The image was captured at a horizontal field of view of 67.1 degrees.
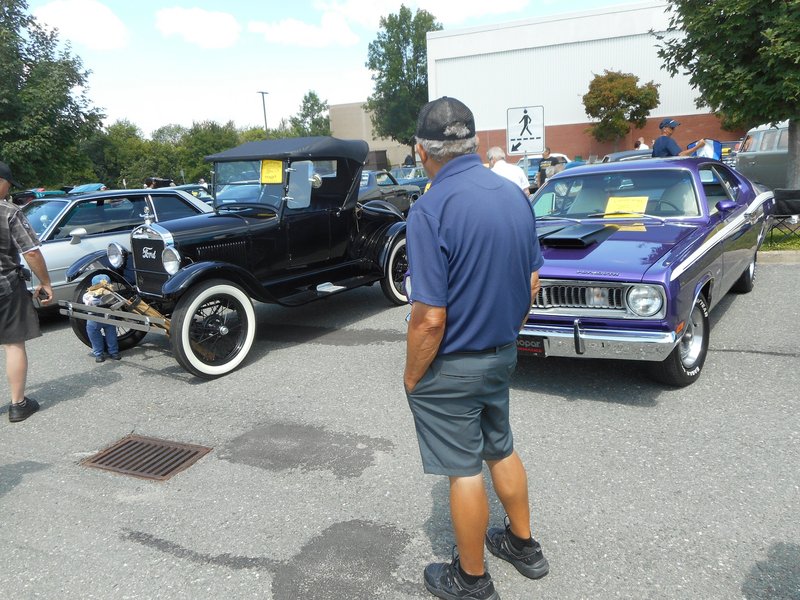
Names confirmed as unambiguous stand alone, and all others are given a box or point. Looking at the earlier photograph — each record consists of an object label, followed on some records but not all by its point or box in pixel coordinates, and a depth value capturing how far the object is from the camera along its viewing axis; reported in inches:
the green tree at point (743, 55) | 317.4
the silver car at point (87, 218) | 301.0
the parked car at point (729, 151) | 777.4
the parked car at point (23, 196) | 449.1
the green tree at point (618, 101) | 1446.9
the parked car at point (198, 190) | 468.8
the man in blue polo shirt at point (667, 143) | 356.2
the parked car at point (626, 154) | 579.5
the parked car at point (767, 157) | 527.5
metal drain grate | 151.2
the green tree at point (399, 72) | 2242.9
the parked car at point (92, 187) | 536.2
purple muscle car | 159.5
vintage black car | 215.5
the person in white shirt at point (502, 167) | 325.1
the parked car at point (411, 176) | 799.7
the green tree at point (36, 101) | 491.8
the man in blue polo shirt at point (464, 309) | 83.0
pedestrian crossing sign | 409.4
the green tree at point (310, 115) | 3058.6
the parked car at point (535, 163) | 618.9
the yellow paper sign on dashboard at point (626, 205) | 211.2
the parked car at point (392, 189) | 613.6
